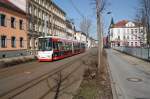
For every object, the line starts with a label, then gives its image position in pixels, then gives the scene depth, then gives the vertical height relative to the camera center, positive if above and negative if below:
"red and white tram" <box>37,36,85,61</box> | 14.70 -0.11
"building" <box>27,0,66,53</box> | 24.34 +6.61
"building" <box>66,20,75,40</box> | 48.11 +6.75
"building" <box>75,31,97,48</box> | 72.85 +3.99
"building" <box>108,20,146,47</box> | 62.48 +6.41
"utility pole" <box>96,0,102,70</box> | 9.26 +2.03
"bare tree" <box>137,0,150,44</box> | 18.39 +4.32
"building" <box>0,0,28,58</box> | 17.52 +2.55
